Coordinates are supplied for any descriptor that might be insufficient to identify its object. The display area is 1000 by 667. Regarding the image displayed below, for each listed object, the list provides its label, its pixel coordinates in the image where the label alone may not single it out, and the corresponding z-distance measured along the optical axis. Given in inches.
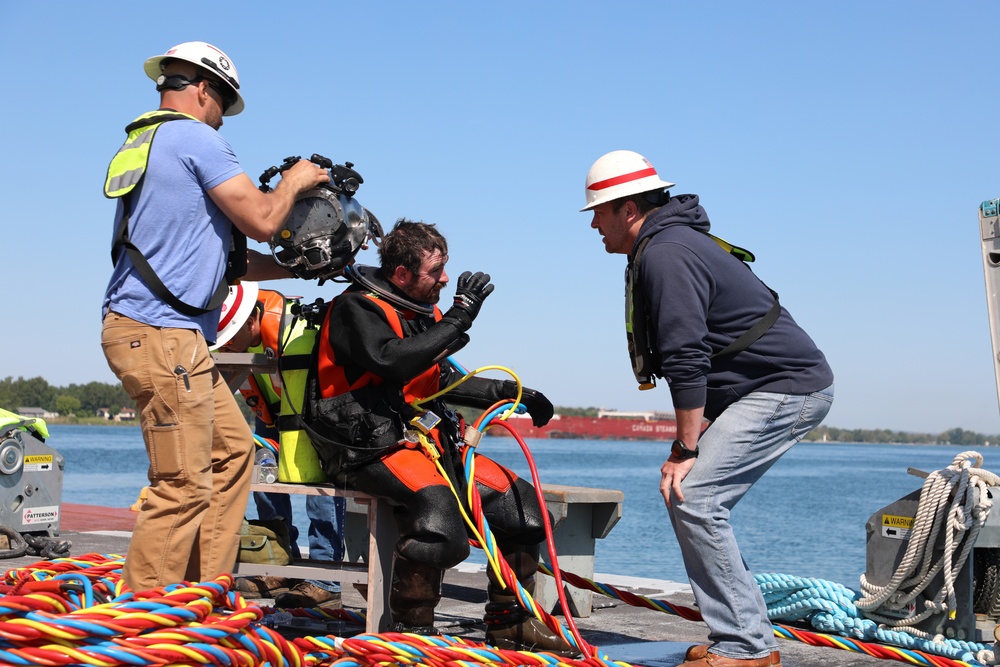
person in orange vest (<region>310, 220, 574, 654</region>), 165.5
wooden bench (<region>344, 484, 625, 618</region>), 216.4
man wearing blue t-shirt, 142.6
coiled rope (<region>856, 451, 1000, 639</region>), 188.7
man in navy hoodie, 154.1
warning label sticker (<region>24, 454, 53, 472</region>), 294.7
